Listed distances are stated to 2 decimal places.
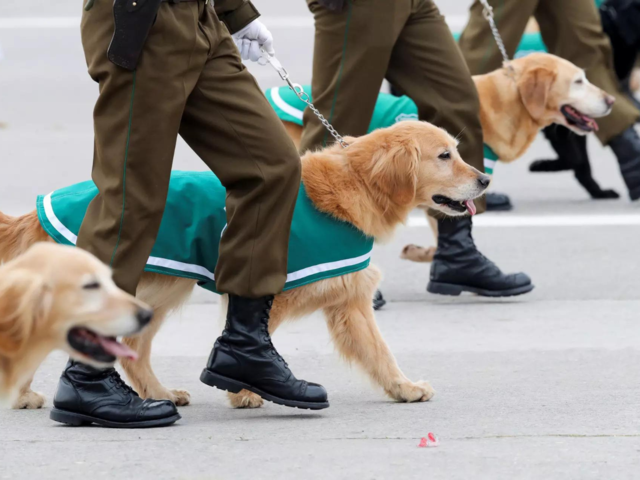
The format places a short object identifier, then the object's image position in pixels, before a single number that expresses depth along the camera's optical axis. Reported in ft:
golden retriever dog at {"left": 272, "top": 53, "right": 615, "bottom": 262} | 42.73
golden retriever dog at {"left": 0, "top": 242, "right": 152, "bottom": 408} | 19.61
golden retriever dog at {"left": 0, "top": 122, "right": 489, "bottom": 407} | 27.35
